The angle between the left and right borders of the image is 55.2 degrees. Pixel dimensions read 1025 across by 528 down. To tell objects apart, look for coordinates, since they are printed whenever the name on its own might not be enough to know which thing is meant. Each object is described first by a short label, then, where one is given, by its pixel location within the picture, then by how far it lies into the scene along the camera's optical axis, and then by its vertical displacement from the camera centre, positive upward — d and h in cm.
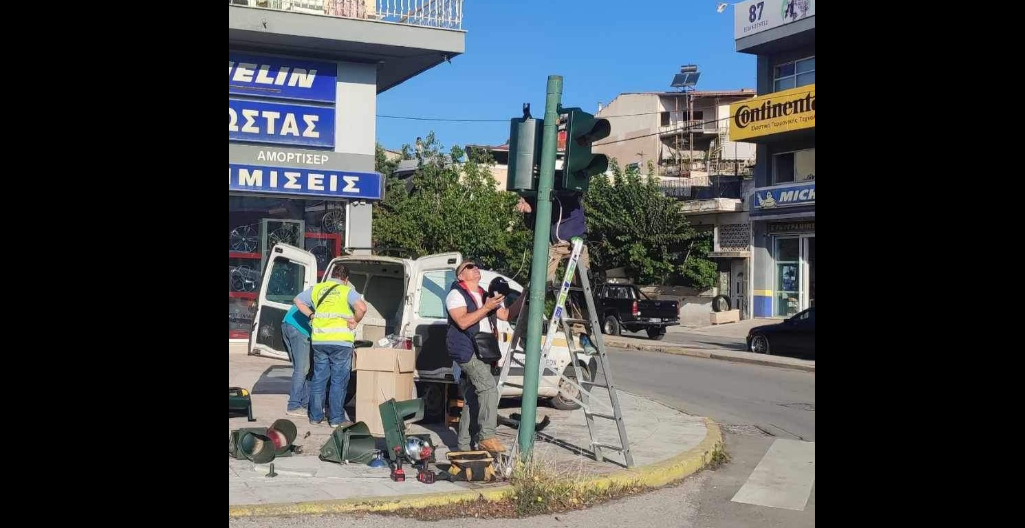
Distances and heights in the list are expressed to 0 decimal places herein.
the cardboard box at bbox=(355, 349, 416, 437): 972 -103
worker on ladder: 833 +45
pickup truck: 2945 -97
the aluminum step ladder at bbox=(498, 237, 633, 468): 819 -45
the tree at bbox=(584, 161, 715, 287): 4038 +196
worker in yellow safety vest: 1007 -61
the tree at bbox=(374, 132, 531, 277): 2820 +171
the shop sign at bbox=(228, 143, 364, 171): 1941 +237
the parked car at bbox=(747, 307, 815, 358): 2181 -128
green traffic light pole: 759 +5
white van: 1073 -40
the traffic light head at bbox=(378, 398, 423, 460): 816 -125
